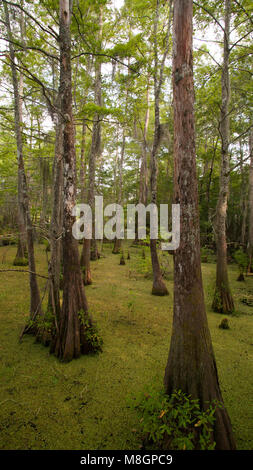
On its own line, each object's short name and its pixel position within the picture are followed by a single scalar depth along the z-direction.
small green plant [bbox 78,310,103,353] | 3.59
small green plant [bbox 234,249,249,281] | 9.76
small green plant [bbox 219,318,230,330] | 4.79
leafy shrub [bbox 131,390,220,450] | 1.86
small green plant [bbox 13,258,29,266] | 9.62
